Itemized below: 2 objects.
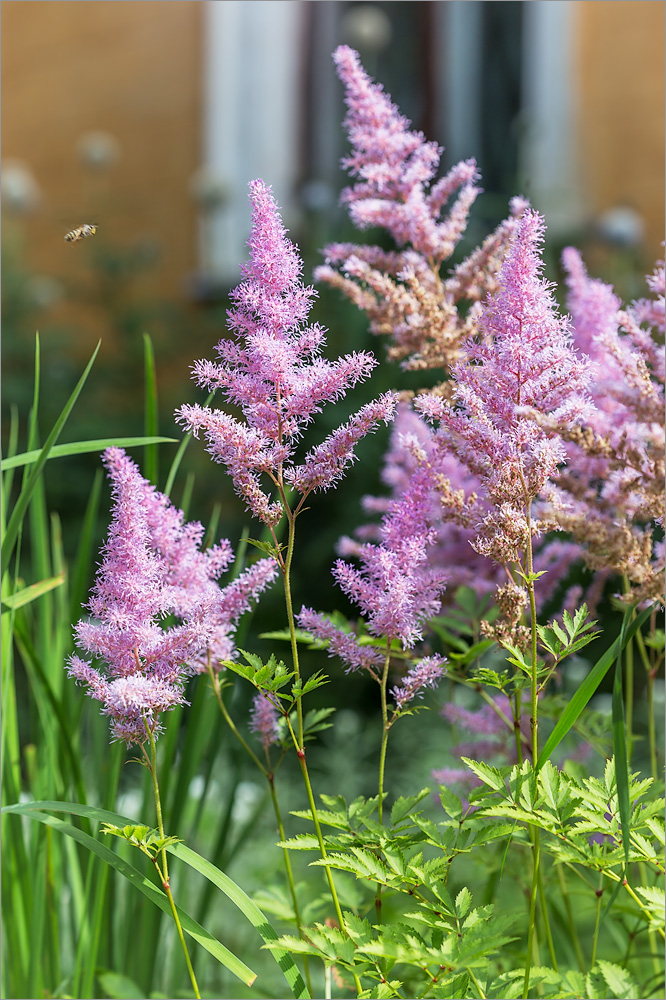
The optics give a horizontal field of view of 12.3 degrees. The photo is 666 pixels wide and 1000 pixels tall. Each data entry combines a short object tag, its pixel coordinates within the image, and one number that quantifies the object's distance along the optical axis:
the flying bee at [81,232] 1.98
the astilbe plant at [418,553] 1.72
